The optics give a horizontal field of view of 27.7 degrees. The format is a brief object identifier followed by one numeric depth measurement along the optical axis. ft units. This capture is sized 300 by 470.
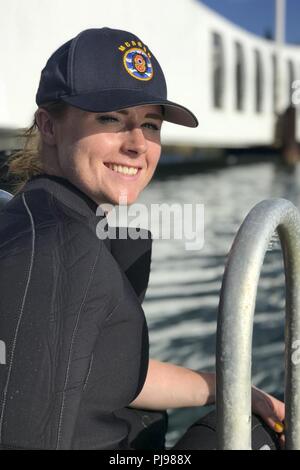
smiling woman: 4.58
